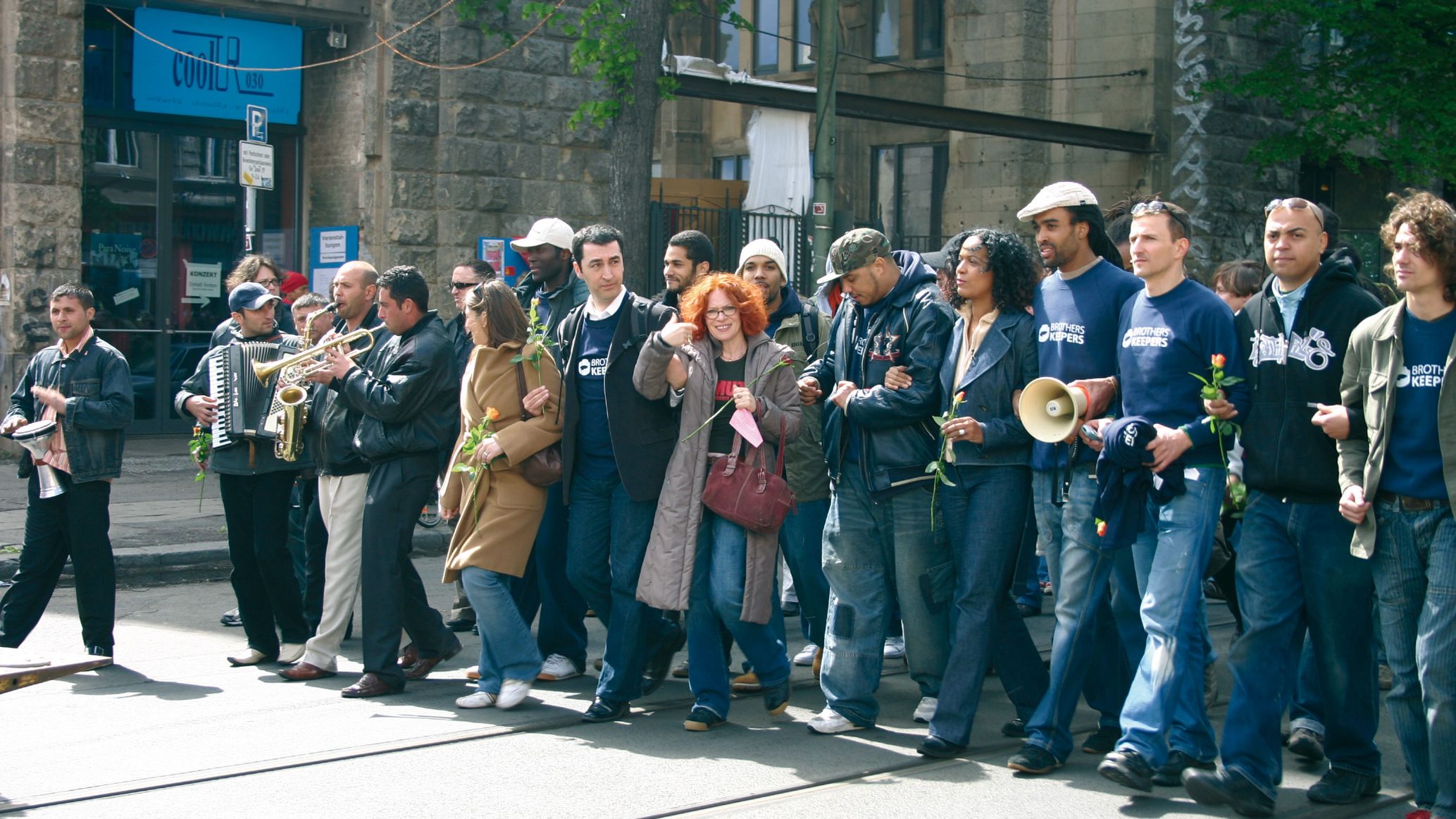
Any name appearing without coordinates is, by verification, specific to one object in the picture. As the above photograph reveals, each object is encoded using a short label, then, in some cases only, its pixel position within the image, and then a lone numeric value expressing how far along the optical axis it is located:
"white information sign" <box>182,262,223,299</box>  17.28
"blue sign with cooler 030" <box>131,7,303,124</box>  16.28
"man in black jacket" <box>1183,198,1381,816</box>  5.38
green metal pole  14.77
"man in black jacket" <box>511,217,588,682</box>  7.62
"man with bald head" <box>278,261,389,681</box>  7.52
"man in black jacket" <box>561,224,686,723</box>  6.79
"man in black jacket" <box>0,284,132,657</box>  7.85
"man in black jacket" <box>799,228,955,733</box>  6.36
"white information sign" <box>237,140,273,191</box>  14.15
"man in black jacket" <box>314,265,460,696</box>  7.12
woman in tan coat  6.93
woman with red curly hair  6.54
